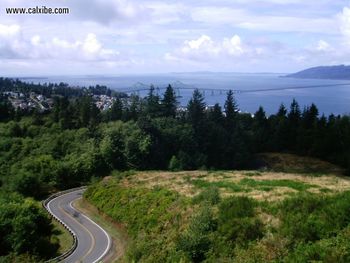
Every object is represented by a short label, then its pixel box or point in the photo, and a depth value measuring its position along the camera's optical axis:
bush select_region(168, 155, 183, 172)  67.88
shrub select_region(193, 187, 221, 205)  29.41
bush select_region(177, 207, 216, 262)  23.06
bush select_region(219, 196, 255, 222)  25.27
